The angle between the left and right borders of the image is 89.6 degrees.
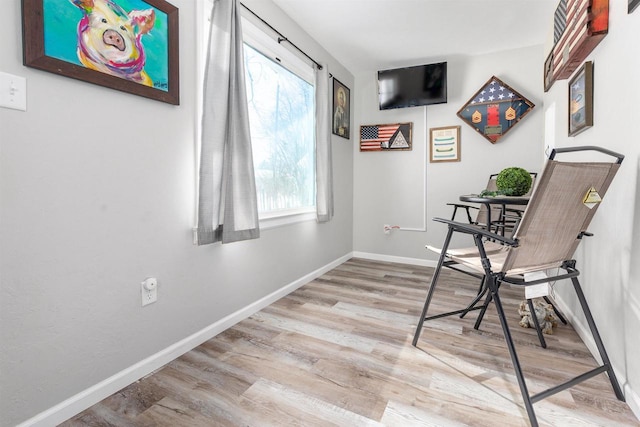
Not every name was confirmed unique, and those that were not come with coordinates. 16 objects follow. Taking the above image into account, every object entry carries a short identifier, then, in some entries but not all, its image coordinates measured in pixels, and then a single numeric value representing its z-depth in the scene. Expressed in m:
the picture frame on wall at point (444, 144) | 3.64
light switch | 1.08
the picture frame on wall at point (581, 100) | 1.82
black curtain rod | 2.27
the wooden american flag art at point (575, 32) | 1.64
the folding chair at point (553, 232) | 1.21
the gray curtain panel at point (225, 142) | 1.80
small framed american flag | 3.88
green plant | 1.97
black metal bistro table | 1.80
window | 2.39
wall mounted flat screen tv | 3.54
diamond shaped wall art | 3.33
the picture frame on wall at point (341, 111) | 3.58
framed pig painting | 1.17
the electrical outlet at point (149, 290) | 1.58
